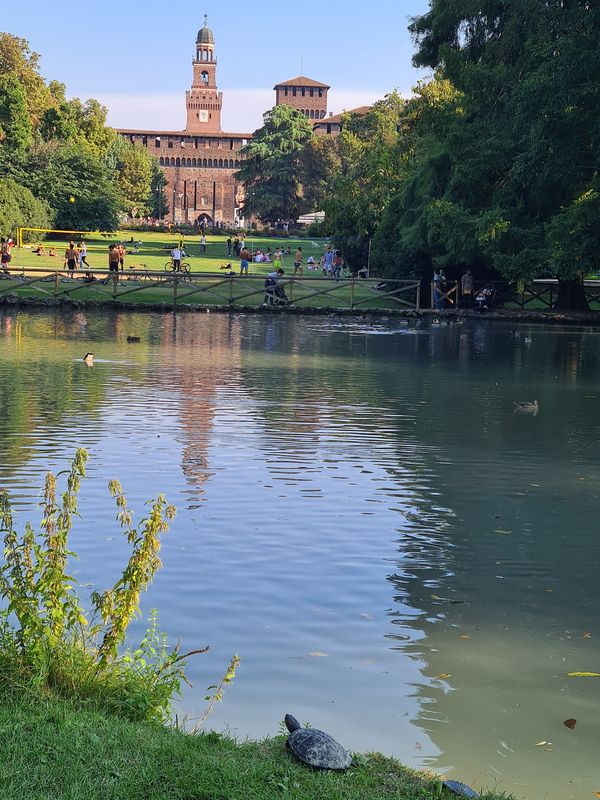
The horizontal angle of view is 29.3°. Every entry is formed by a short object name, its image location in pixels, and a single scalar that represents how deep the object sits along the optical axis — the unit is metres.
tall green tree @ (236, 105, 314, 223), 119.25
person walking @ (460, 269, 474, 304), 40.00
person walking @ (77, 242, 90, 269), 54.22
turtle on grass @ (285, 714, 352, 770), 4.69
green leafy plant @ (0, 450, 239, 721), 5.28
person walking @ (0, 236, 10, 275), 50.75
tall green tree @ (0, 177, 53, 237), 69.18
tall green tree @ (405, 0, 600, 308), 30.92
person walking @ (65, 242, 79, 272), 48.09
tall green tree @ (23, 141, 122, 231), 80.62
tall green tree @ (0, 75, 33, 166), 78.69
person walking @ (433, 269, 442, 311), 40.00
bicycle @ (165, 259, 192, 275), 52.77
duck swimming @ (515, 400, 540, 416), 16.73
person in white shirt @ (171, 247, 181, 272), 50.22
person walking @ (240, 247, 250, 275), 55.31
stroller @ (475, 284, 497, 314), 39.72
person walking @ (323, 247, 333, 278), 55.69
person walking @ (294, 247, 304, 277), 59.62
